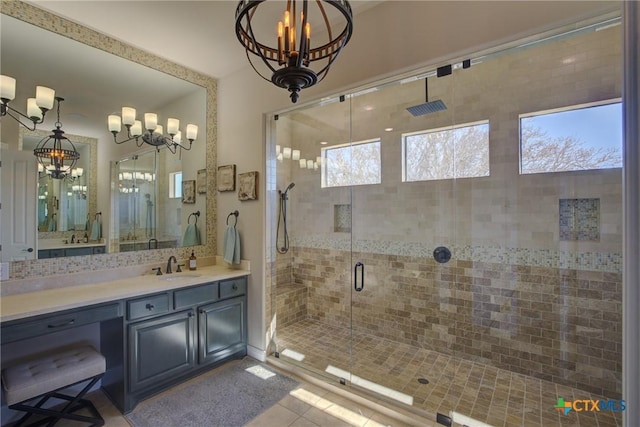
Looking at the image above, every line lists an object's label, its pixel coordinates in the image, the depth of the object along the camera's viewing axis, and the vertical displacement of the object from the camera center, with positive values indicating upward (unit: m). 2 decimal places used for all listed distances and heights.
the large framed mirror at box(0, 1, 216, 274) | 2.13 +1.10
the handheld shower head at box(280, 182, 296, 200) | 3.57 +0.29
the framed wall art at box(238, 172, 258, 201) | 2.96 +0.30
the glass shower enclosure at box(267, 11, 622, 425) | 2.20 -0.21
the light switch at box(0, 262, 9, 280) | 2.03 -0.39
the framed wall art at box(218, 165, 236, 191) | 3.17 +0.42
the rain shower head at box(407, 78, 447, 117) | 2.85 +1.13
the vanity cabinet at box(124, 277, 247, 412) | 2.17 -1.02
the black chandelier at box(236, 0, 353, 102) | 1.15 +0.72
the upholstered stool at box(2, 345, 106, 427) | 1.73 -1.04
